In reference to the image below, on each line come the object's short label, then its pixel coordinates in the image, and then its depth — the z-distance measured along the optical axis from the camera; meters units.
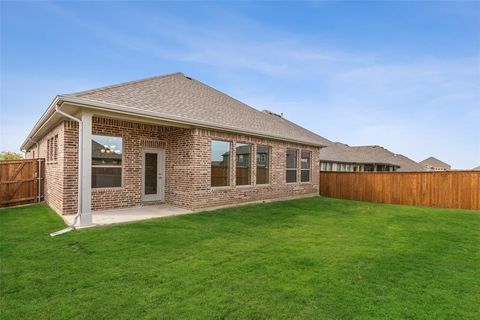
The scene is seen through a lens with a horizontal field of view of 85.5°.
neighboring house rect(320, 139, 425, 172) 22.42
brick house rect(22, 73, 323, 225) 7.30
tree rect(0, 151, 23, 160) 26.89
